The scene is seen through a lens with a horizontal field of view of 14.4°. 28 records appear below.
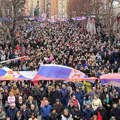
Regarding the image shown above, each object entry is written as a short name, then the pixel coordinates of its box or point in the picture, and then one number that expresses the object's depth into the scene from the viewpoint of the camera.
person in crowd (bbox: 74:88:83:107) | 15.70
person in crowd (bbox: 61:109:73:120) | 13.27
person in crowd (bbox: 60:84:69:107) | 16.09
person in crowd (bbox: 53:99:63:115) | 14.03
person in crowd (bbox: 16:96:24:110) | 14.75
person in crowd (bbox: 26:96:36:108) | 14.40
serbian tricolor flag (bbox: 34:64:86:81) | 15.72
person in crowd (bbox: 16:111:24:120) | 13.81
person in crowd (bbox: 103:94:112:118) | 15.01
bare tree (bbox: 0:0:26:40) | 35.59
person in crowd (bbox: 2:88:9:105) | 16.04
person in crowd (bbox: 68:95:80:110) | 14.34
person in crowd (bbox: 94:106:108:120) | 14.03
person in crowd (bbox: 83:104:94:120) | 14.23
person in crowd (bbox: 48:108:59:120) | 13.58
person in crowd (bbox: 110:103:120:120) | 14.14
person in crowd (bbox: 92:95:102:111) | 14.62
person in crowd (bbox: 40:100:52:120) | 14.13
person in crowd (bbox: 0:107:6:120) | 13.61
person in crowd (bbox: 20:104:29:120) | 13.80
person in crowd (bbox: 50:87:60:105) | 16.03
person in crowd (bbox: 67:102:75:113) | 14.12
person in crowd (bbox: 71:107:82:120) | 13.90
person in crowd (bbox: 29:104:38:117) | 13.93
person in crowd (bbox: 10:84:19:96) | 15.64
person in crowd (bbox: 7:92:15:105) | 14.79
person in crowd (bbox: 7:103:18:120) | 13.98
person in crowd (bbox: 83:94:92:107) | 15.13
